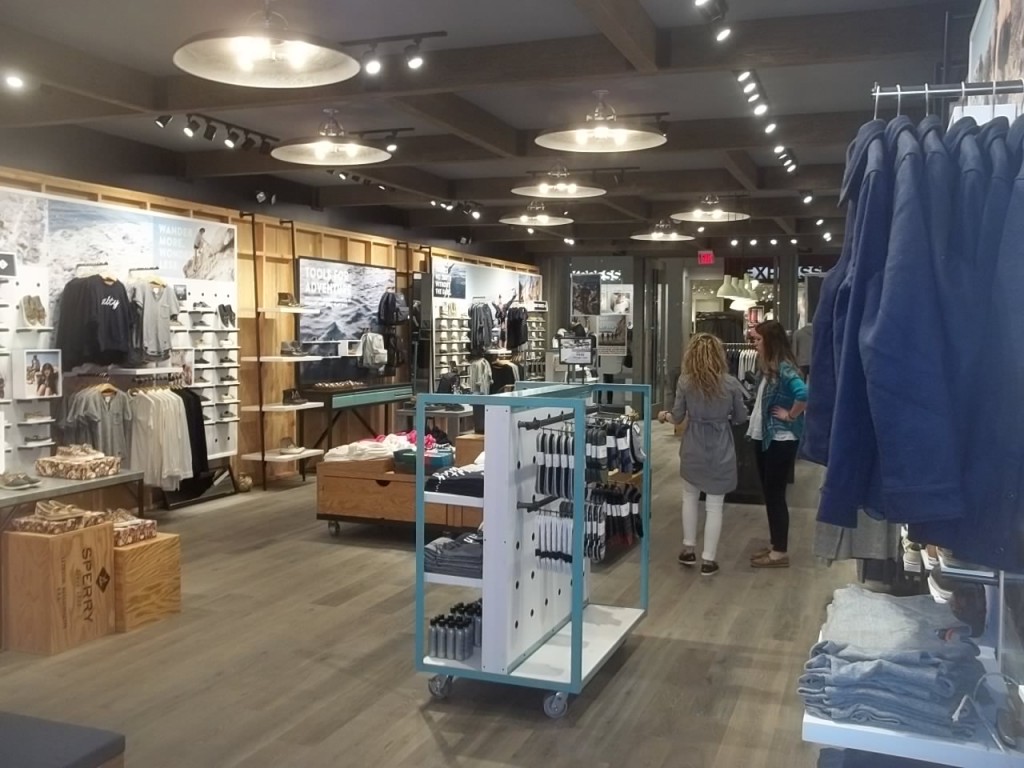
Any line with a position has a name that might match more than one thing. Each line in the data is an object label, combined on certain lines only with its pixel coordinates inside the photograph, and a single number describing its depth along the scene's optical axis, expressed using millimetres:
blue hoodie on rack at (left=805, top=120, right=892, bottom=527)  1625
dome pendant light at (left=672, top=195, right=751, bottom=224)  10367
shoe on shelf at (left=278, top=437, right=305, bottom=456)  9648
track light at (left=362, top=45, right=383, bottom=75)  5398
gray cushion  2445
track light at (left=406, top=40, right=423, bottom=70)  5273
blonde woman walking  5941
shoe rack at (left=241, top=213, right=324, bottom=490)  9547
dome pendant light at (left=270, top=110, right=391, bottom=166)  6664
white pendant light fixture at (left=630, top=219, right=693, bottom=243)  12289
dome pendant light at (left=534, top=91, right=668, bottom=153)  6039
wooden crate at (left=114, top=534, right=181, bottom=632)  4980
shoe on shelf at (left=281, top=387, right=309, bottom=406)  10133
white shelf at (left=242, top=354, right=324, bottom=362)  9603
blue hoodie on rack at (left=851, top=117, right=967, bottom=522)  1506
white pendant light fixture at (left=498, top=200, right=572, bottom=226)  11000
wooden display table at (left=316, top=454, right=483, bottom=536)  6996
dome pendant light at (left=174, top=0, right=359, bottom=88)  3990
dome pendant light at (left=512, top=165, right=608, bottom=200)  8422
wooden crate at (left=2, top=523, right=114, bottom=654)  4648
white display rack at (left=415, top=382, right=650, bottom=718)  3879
